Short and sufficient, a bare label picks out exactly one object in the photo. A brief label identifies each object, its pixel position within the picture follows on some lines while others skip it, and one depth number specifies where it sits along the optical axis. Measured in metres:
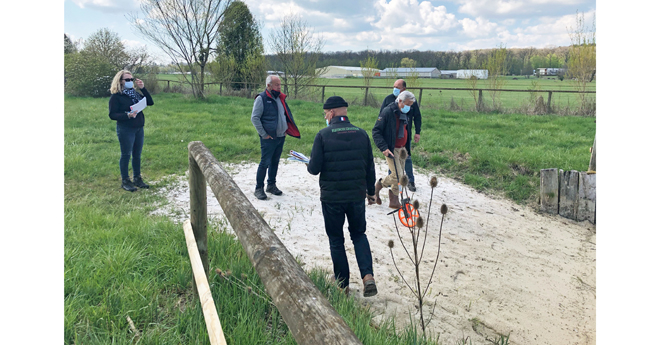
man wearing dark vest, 6.48
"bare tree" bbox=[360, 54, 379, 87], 21.77
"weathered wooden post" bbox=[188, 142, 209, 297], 2.84
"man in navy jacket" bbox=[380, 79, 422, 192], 7.32
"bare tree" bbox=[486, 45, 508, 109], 17.66
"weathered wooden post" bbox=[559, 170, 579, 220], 6.61
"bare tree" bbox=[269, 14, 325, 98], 24.05
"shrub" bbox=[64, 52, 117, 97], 22.62
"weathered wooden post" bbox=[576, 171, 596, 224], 6.45
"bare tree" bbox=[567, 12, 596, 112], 15.60
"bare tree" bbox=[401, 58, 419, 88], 20.64
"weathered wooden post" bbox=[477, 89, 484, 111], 16.88
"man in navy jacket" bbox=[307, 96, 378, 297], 3.87
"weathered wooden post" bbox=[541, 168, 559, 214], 6.76
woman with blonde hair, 6.44
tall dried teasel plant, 2.67
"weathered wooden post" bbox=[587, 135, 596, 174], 6.56
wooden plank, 1.68
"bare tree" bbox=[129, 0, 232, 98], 20.22
